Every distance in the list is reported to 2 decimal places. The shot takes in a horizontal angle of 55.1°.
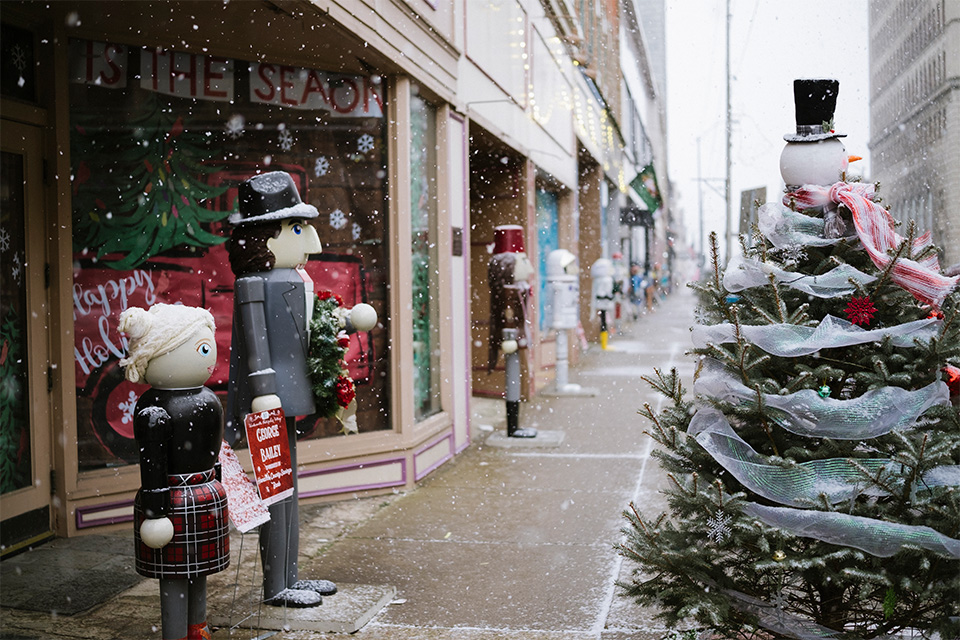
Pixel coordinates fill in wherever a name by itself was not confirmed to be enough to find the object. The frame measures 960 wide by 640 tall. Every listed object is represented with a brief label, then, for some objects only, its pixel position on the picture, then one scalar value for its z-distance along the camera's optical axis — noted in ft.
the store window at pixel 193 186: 18.38
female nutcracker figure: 11.15
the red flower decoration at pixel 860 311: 10.73
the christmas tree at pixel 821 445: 10.09
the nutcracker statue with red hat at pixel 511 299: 27.96
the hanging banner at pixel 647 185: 76.28
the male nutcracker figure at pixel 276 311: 13.99
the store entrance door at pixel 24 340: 16.89
